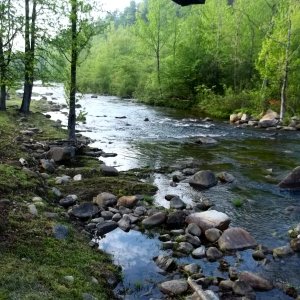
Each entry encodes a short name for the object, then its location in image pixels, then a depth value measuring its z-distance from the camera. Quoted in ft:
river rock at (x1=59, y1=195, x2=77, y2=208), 42.67
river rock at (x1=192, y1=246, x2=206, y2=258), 33.96
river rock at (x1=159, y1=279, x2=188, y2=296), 27.67
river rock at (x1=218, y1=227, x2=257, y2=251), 35.45
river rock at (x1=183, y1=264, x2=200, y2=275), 30.78
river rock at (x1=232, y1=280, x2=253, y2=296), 28.09
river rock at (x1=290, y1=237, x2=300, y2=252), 35.55
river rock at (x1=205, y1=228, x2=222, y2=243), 37.11
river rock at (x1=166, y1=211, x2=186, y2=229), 40.24
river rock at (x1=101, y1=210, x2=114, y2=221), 40.93
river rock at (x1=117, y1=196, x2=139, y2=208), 44.21
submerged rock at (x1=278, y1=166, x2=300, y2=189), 54.60
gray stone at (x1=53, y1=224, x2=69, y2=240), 32.24
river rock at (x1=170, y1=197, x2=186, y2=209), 44.93
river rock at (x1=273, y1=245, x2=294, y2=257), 34.68
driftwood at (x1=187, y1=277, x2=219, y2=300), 26.11
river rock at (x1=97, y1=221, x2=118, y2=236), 37.68
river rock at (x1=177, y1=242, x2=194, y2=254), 34.58
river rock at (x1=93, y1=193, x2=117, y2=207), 43.85
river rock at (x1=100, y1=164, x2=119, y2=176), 54.60
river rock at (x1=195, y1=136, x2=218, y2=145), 85.98
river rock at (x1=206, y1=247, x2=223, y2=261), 33.73
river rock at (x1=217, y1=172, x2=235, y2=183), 56.72
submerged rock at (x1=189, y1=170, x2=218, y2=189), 53.88
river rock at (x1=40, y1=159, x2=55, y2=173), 54.08
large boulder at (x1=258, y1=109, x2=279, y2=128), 115.85
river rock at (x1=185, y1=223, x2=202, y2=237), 37.93
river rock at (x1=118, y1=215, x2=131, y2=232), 39.12
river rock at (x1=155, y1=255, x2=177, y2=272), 31.40
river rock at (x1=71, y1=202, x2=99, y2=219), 40.29
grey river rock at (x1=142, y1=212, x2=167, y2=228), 39.88
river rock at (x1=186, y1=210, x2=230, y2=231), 38.87
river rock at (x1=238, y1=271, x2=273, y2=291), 29.12
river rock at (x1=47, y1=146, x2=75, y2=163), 60.75
